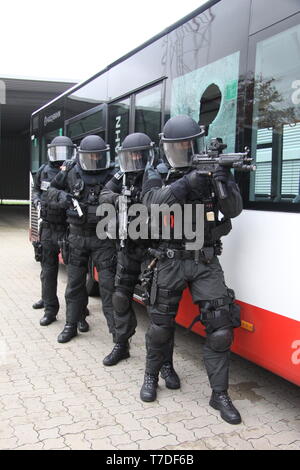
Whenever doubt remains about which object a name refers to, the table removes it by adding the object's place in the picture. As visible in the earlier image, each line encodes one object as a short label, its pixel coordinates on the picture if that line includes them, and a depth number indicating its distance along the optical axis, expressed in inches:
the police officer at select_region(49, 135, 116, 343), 159.2
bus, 103.2
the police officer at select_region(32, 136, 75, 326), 187.5
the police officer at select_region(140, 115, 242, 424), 110.7
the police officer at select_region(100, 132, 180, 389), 134.6
